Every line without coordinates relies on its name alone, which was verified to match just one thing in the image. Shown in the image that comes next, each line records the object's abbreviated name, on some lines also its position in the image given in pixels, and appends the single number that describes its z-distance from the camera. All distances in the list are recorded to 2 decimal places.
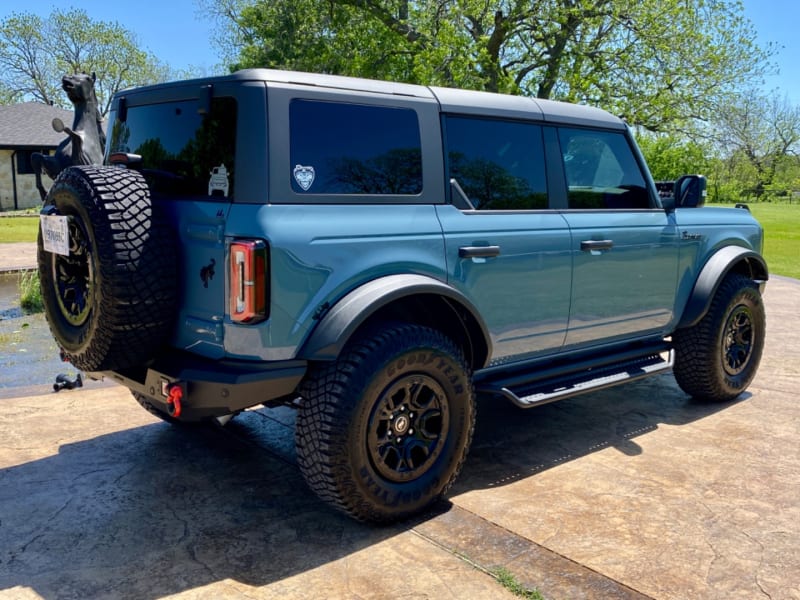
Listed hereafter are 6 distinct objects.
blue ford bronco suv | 3.13
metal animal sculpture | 8.07
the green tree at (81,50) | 55.66
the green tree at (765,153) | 61.81
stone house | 33.91
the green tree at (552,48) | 16.64
